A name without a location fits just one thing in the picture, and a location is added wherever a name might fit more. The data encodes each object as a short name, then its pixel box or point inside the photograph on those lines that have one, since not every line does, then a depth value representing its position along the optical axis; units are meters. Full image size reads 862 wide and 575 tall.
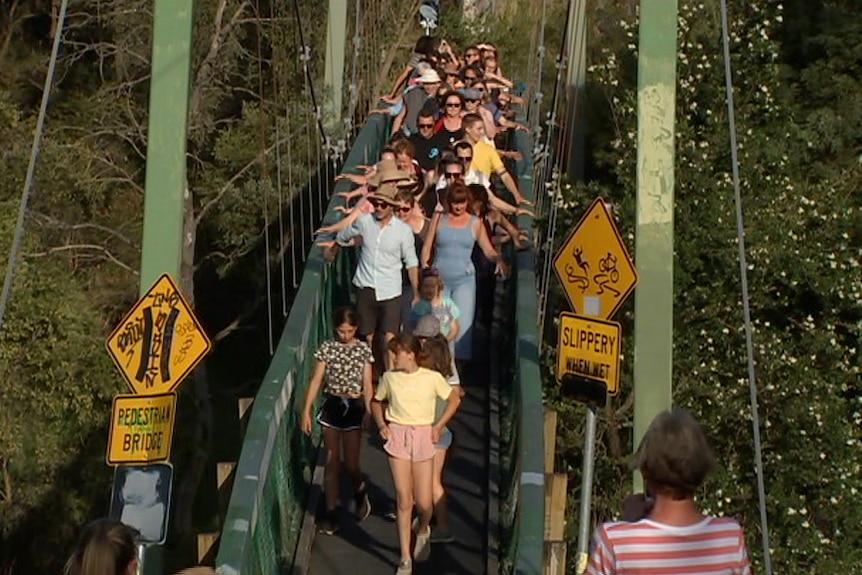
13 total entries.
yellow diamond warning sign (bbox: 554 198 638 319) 15.71
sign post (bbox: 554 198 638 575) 14.52
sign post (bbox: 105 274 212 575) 14.29
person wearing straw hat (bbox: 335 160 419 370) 19.83
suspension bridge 15.00
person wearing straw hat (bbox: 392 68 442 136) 28.84
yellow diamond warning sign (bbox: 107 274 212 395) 15.10
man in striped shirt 8.10
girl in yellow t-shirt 15.68
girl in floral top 16.83
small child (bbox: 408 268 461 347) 19.93
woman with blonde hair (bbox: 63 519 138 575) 7.93
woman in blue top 20.75
